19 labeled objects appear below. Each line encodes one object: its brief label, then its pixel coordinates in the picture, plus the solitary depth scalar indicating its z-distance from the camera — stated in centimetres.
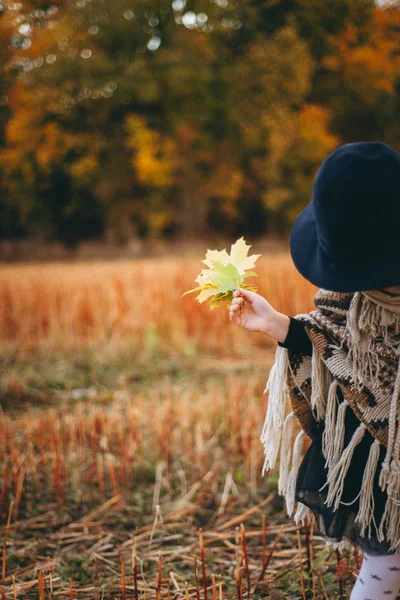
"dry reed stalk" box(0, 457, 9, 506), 259
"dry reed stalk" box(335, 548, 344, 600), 190
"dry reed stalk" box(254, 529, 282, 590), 200
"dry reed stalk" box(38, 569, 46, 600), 166
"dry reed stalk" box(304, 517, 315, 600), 204
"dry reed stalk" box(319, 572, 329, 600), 189
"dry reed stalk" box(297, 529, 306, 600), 186
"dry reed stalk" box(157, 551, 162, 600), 170
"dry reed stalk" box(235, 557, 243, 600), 169
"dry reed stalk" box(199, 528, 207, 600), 181
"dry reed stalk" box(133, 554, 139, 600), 174
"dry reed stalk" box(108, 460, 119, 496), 278
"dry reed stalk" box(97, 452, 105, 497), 276
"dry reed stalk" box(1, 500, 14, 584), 198
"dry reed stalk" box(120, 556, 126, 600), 178
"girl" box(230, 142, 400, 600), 139
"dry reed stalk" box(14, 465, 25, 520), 260
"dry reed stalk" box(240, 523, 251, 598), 182
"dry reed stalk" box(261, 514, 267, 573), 205
